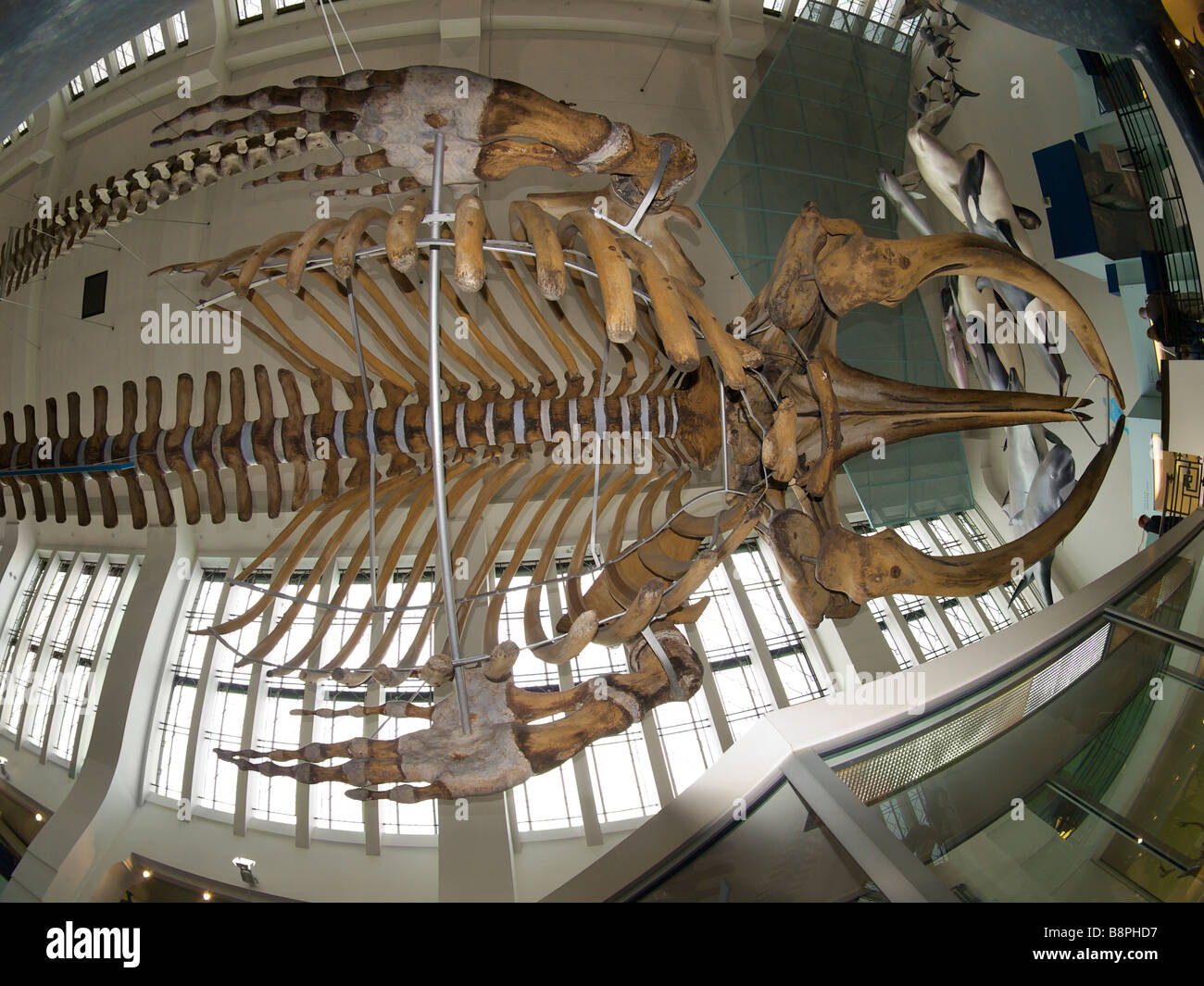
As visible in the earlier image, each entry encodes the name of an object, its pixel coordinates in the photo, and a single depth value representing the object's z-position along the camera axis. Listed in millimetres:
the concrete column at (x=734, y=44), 10102
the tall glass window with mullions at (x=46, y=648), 7484
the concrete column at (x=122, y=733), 7090
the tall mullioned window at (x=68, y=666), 7746
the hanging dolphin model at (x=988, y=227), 6965
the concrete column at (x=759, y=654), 9102
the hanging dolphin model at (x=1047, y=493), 7270
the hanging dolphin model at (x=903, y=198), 7969
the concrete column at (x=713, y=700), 8711
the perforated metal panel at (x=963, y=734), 3068
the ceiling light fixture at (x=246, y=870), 7500
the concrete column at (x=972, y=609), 10539
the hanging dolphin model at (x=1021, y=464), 7586
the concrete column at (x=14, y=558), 6738
